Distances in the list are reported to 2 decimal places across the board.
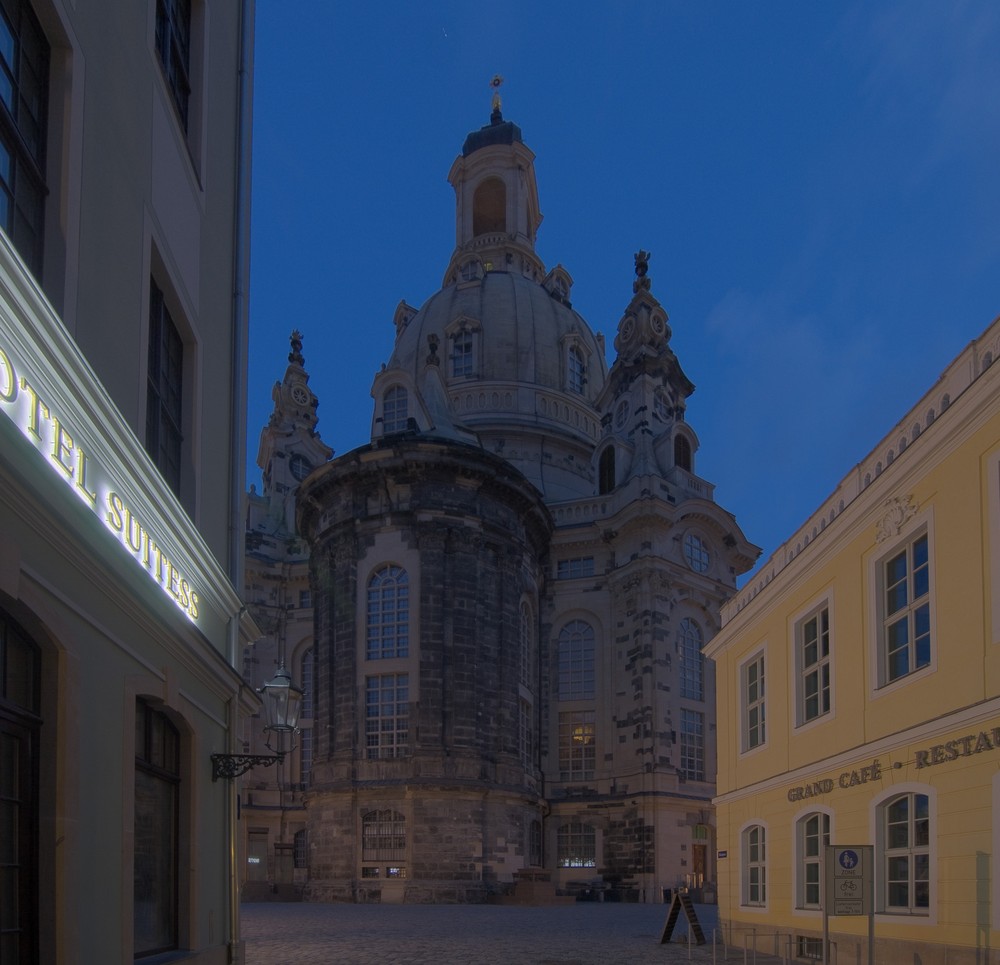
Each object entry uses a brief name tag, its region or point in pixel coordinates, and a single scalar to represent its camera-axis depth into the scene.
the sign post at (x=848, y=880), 10.55
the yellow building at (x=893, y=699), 12.23
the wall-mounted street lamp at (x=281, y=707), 13.95
